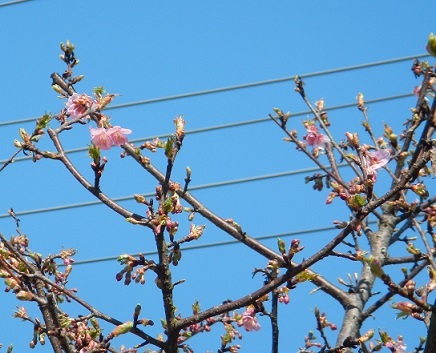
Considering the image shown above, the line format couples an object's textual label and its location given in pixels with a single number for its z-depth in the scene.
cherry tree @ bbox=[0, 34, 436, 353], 2.14
